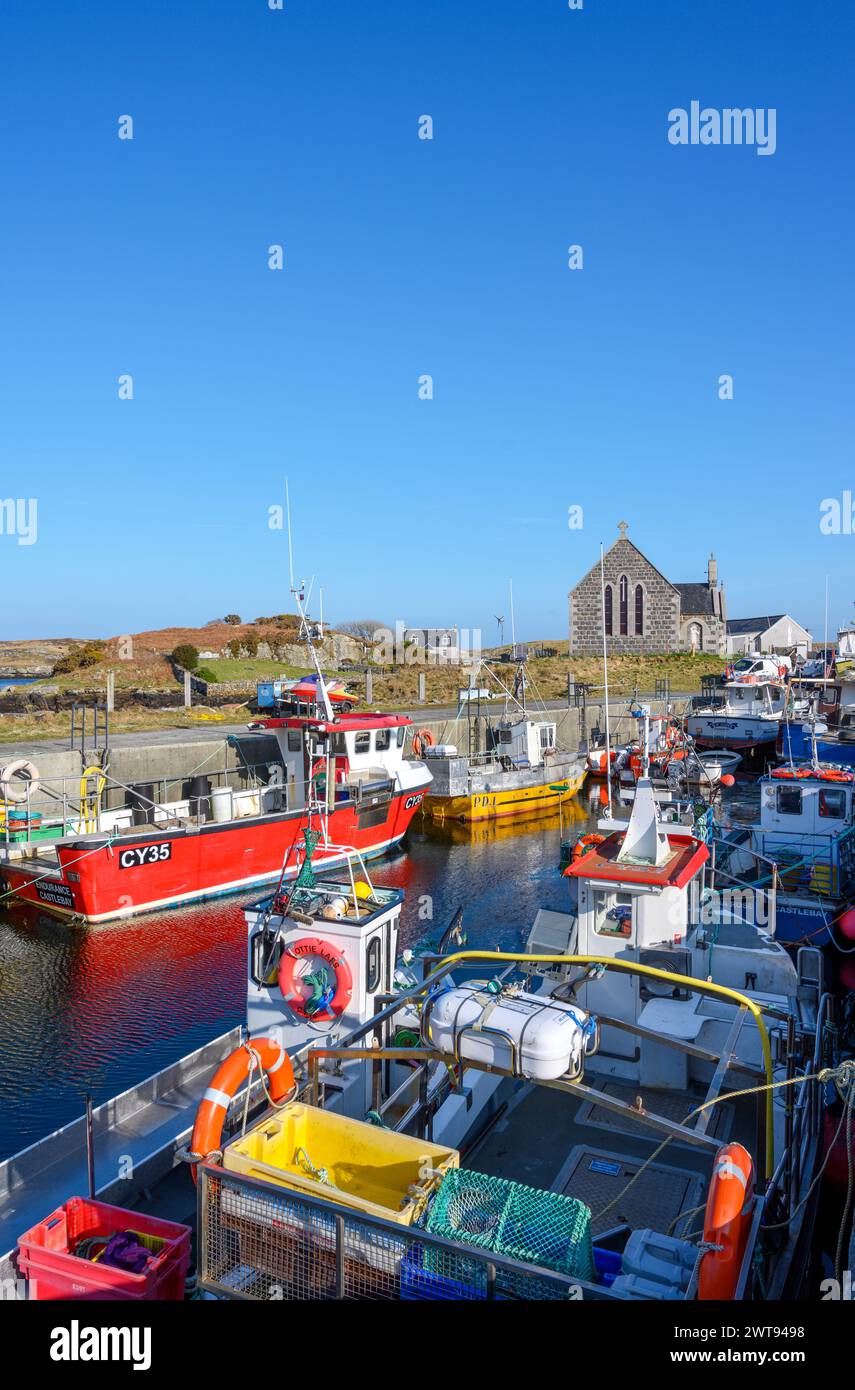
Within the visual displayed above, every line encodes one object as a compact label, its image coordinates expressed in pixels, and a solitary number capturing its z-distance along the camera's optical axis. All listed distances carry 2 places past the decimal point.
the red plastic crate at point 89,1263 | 5.91
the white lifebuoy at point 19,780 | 22.89
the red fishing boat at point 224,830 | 20.97
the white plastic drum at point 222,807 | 24.02
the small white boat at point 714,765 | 33.91
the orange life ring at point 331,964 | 9.86
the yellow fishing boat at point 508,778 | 33.38
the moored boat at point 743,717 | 44.44
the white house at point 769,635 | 78.50
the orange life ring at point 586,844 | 12.77
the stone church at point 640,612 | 72.50
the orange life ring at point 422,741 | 35.91
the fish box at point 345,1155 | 6.30
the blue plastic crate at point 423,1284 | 5.10
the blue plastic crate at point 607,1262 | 6.01
